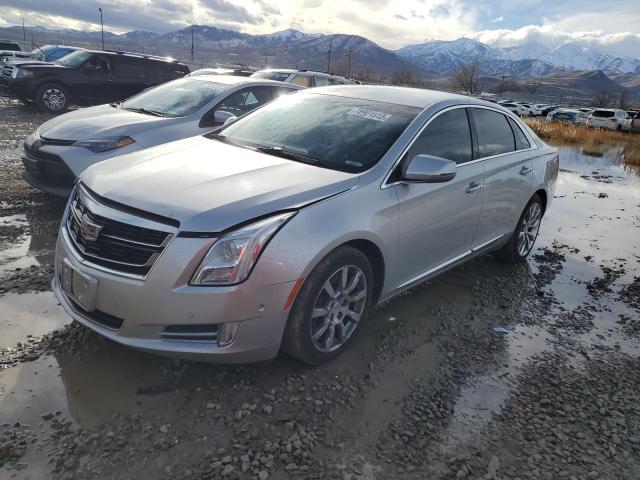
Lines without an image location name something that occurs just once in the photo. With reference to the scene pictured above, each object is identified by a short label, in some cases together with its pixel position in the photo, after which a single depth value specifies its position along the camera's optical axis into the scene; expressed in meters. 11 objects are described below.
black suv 12.73
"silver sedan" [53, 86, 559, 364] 2.63
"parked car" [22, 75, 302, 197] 5.23
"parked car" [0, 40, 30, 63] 23.10
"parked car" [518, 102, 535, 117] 40.87
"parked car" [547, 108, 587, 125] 35.38
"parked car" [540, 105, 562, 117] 43.53
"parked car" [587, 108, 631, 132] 31.08
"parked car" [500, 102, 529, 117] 40.54
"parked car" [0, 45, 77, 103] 13.40
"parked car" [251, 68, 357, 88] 12.55
